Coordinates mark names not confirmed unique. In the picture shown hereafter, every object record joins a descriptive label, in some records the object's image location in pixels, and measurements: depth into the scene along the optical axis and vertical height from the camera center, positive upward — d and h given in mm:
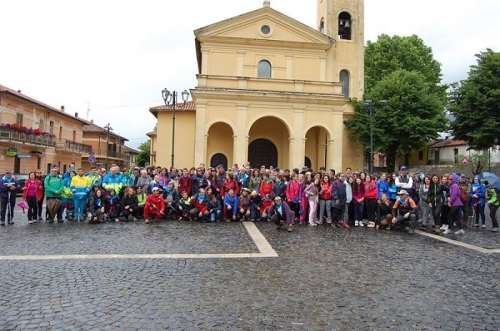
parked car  22373 -840
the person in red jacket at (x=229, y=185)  12773 -564
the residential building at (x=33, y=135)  30312 +2578
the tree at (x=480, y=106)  21547 +3876
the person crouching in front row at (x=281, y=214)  11133 -1293
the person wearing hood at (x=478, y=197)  12258 -757
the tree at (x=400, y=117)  27531 +3944
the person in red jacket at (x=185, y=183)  13141 -539
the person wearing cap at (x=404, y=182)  11758 -310
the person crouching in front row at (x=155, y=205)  12125 -1231
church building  24672 +4918
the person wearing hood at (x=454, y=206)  10992 -950
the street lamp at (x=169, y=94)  21781 +4141
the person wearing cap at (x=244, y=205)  12516 -1192
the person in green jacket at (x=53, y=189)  11414 -728
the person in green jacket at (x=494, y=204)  11511 -917
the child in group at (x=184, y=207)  12469 -1288
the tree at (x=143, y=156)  85875 +2319
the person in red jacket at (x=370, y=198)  11883 -833
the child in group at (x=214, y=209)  12305 -1310
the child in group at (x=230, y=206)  12418 -1216
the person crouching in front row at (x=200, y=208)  12227 -1282
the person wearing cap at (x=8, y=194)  11156 -883
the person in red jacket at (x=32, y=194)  11344 -882
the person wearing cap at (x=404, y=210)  10812 -1091
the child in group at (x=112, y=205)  12055 -1235
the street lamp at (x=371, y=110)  21897 +3474
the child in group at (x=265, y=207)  12539 -1240
